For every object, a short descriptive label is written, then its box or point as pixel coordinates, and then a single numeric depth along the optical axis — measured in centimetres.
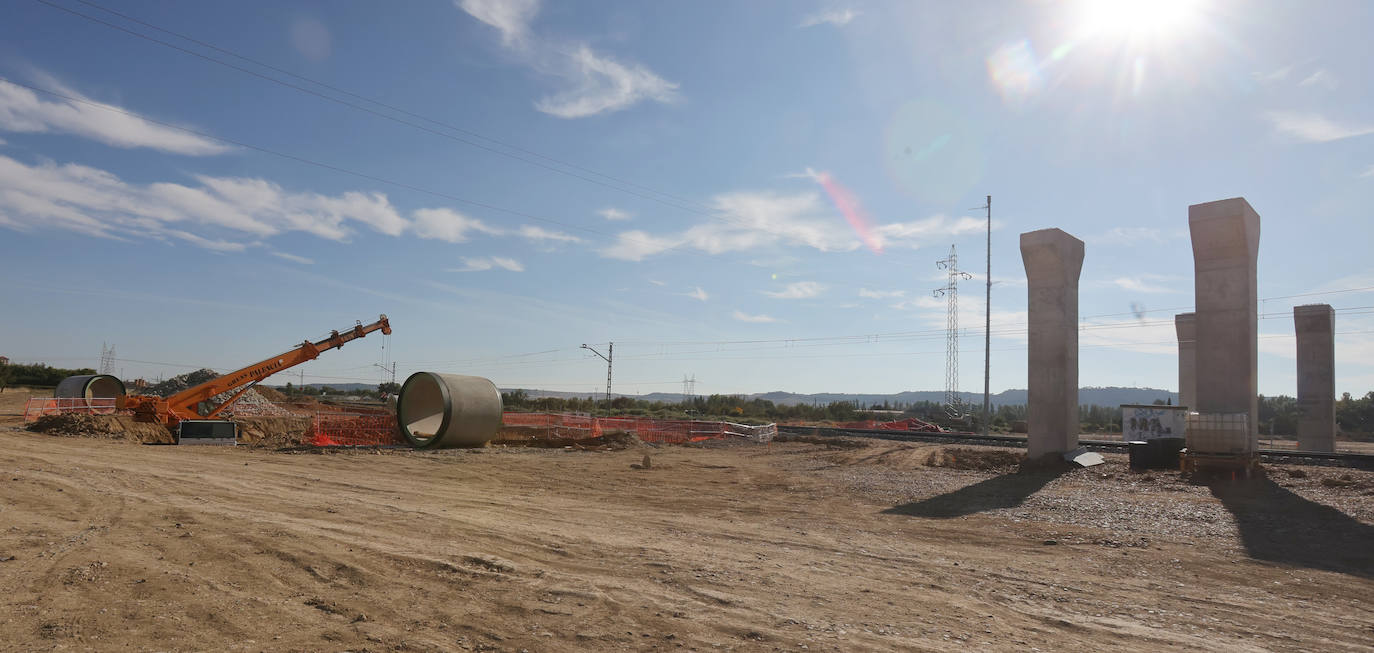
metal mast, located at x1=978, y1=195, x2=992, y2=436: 4028
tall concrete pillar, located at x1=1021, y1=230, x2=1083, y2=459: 2109
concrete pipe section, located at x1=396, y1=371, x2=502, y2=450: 2375
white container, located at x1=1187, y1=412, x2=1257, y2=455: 1786
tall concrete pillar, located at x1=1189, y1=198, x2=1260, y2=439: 2198
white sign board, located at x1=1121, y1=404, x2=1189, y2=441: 2605
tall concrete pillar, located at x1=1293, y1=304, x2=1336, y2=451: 3198
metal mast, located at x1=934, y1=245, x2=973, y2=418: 5235
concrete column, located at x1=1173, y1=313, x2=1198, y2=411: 3438
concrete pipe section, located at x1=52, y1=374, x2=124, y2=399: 3350
